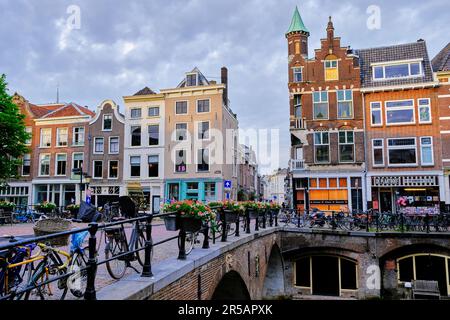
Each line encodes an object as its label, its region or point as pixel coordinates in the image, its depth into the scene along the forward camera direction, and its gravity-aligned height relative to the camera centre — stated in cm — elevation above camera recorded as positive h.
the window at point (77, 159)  3128 +294
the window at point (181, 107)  3022 +727
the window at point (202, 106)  2975 +726
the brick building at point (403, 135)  2281 +359
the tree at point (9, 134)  2203 +380
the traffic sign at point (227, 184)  2764 +47
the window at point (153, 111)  3080 +707
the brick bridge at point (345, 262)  1645 -370
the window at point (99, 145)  3100 +415
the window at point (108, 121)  3106 +623
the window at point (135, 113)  3106 +698
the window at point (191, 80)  3059 +978
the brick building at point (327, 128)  2419 +432
